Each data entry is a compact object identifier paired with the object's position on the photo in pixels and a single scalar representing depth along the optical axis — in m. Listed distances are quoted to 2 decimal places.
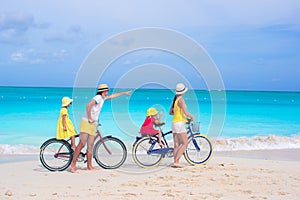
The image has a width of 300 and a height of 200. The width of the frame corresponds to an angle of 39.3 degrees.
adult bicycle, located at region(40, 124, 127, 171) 7.87
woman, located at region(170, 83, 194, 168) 8.03
